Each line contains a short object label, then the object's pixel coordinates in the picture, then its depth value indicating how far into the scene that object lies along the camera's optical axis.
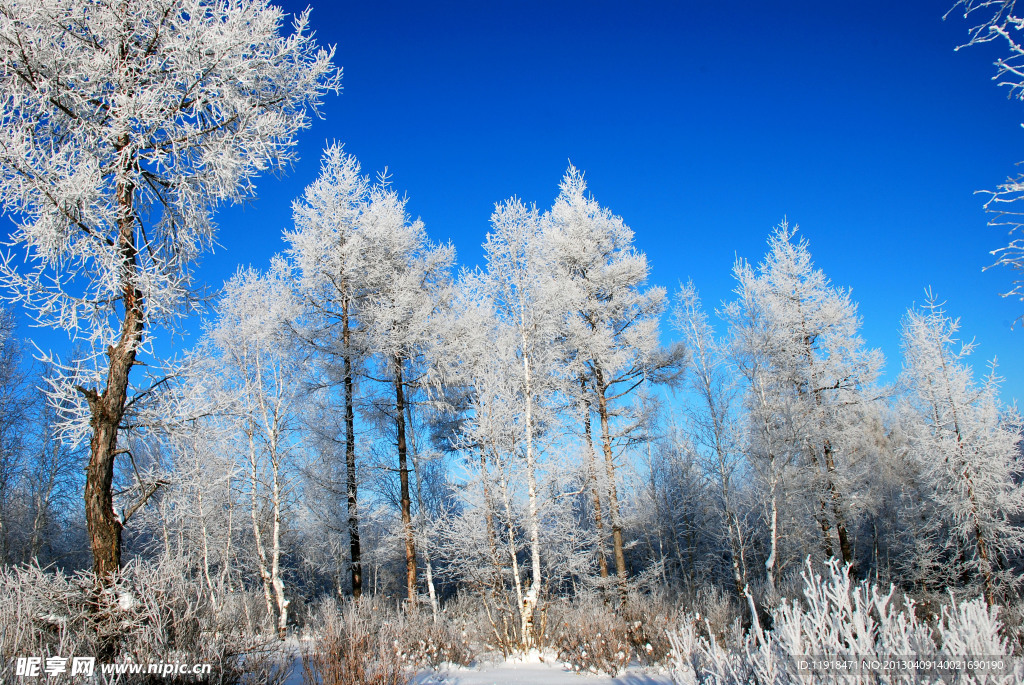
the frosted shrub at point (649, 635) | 7.01
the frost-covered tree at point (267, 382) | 11.34
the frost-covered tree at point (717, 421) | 12.65
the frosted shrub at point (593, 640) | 6.42
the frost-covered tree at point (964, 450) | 13.09
